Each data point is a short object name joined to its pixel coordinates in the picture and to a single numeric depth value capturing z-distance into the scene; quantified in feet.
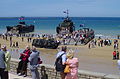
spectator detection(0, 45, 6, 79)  28.75
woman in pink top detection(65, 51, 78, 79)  25.87
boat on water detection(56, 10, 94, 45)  160.37
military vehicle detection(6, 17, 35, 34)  268.82
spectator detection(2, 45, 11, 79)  29.25
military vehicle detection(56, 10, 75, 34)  212.39
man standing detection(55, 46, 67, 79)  27.24
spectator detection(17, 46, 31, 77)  33.76
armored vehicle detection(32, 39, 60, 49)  133.80
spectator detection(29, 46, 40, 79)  30.37
